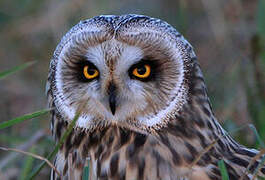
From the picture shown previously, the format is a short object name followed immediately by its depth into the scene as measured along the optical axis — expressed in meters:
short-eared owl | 5.41
